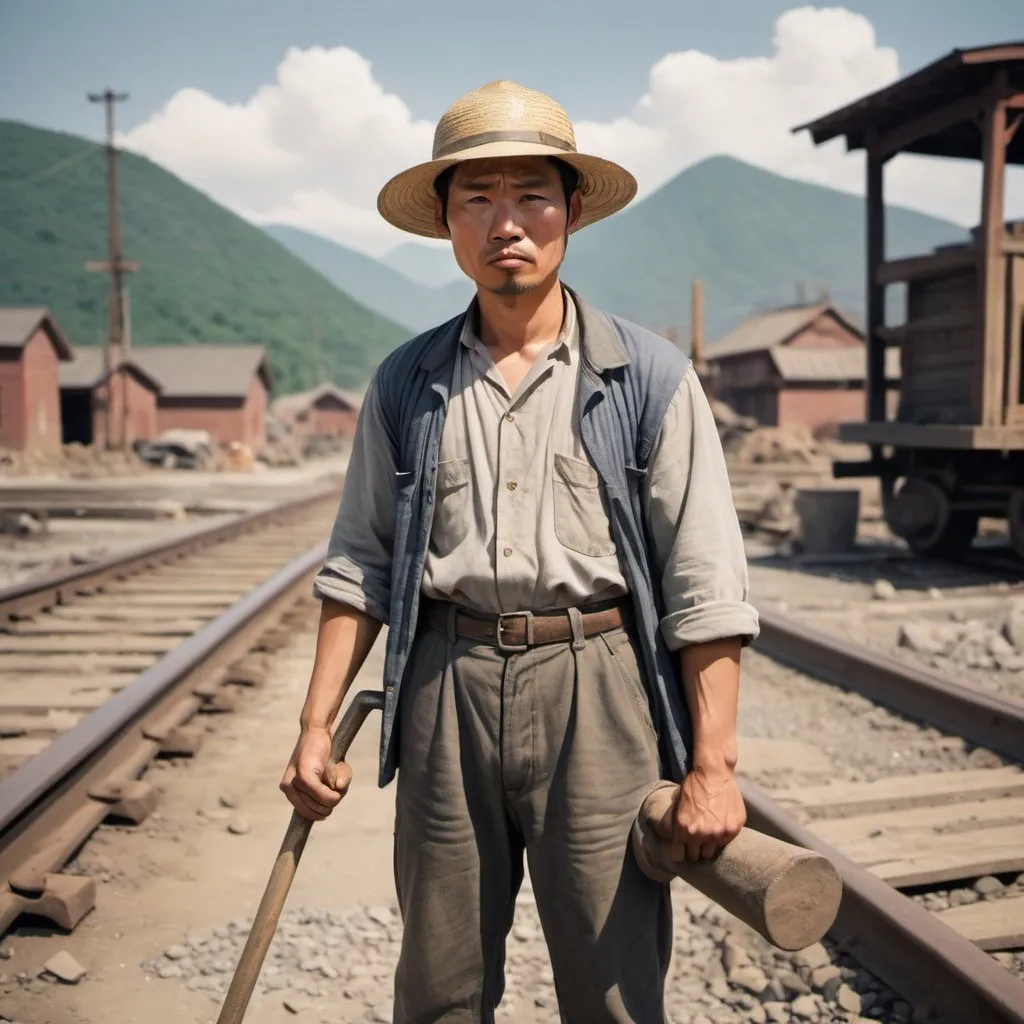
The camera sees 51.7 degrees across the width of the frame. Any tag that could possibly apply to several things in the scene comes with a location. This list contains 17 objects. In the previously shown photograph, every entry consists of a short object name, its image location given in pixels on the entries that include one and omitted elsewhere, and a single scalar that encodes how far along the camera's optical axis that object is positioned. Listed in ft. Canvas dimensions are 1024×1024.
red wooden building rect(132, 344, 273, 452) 156.25
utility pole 110.22
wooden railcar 30.58
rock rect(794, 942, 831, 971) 9.55
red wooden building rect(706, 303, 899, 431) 137.39
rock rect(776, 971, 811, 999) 9.18
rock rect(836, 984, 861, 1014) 8.73
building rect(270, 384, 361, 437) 216.74
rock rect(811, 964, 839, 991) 9.20
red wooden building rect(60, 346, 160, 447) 139.54
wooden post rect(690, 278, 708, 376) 66.44
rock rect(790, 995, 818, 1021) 8.82
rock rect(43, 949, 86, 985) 9.43
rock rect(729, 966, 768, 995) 9.32
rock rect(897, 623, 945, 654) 21.29
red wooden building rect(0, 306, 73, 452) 121.08
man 6.42
